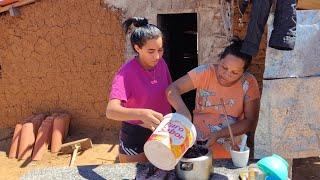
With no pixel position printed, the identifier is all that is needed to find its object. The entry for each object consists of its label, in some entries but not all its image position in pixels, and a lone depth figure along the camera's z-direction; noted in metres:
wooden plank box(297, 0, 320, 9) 1.84
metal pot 1.41
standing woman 1.72
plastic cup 1.56
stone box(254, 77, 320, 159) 1.85
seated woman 1.78
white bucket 1.31
